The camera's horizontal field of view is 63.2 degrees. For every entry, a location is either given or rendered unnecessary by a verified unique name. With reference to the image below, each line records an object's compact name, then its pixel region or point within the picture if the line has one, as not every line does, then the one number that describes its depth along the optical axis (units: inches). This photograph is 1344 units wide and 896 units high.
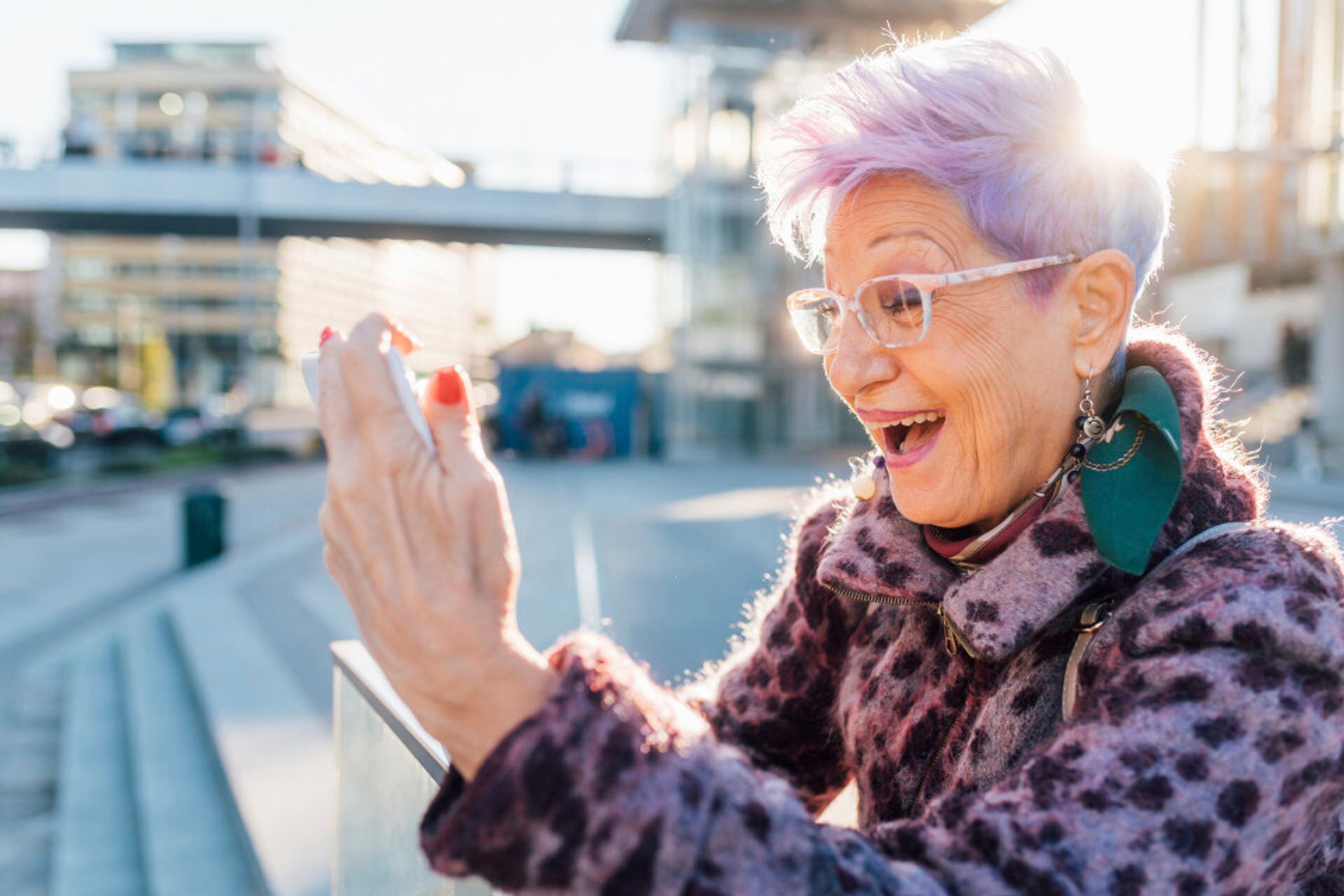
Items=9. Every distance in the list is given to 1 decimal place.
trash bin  395.5
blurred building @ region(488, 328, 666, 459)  952.9
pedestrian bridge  1053.2
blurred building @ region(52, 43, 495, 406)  2546.8
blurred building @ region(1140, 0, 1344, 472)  676.1
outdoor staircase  149.6
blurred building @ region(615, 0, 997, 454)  957.2
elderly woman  34.5
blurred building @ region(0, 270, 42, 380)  2325.3
